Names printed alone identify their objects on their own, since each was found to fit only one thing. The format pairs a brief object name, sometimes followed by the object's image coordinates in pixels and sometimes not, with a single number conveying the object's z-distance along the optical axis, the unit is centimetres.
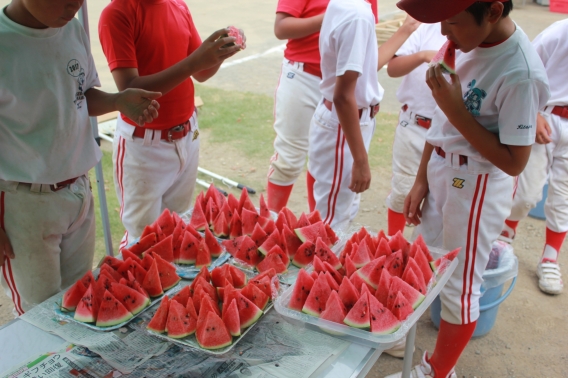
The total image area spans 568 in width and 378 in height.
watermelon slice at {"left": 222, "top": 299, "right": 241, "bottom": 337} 177
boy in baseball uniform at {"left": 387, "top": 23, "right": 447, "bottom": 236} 334
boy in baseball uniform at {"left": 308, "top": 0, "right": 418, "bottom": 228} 272
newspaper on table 165
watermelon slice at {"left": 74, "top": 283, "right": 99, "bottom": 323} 183
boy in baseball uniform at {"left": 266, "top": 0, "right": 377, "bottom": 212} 349
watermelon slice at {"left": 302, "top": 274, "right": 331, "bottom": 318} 187
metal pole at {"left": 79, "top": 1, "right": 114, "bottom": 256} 261
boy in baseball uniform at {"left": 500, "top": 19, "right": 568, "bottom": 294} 328
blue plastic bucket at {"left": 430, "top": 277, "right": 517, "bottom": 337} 308
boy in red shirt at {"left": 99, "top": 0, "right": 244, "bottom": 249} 242
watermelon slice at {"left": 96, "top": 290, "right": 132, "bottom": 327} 184
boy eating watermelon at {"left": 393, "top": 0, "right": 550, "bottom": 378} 203
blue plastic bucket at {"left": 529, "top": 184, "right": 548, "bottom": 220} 486
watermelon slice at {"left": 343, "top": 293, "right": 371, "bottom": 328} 179
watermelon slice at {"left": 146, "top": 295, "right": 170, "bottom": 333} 180
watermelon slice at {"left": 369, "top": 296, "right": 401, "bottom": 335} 177
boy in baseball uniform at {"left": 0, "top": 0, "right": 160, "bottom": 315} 188
